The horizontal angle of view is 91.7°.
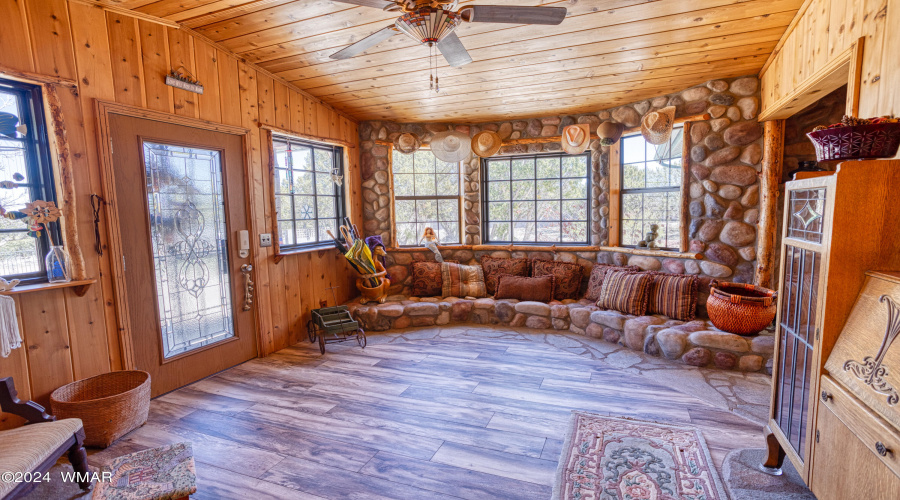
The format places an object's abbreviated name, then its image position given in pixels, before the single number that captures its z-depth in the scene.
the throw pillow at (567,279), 4.87
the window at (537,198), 5.14
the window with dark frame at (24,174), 2.43
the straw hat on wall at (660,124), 3.99
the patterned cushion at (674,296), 3.93
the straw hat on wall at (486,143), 4.86
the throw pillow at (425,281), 5.14
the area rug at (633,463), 2.00
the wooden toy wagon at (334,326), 4.03
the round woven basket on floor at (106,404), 2.43
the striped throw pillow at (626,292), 4.12
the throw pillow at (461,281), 5.15
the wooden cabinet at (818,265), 1.50
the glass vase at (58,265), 2.54
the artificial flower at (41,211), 2.44
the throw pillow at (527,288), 4.82
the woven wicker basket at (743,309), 3.31
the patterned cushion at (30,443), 1.74
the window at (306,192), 4.26
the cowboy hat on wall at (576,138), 4.61
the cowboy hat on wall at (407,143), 5.08
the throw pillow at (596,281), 4.66
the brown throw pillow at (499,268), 5.17
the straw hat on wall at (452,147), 4.59
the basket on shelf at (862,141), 1.53
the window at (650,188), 4.30
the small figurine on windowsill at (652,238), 4.46
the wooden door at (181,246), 2.98
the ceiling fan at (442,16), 1.87
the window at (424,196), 5.45
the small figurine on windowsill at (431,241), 5.32
